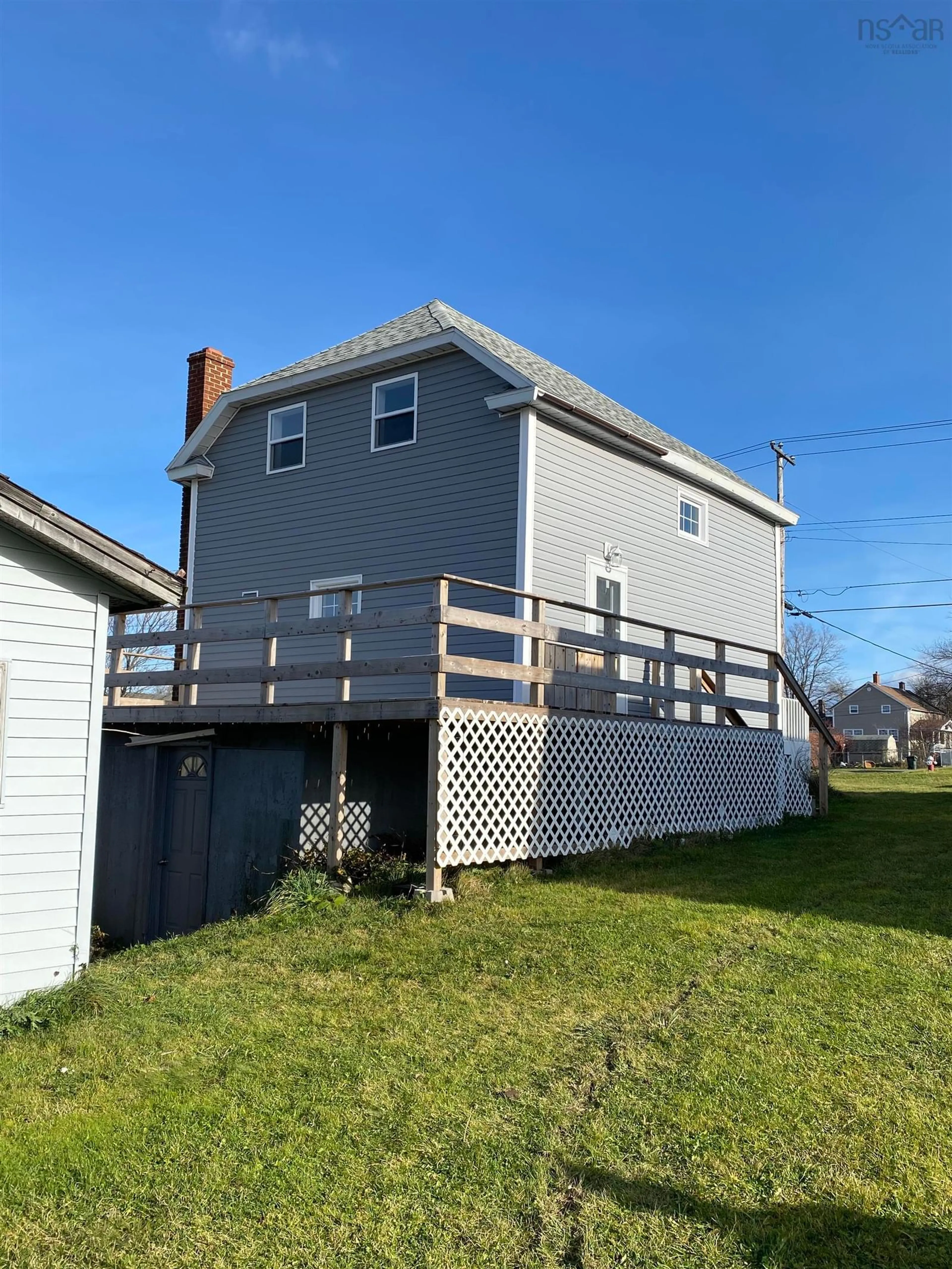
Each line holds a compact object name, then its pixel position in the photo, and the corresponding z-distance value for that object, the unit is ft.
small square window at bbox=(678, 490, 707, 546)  54.13
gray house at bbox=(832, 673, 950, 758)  258.37
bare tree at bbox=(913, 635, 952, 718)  182.50
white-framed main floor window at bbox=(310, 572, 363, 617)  49.29
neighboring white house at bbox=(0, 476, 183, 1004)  21.61
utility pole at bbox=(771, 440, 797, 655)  115.24
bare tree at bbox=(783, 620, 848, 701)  232.94
